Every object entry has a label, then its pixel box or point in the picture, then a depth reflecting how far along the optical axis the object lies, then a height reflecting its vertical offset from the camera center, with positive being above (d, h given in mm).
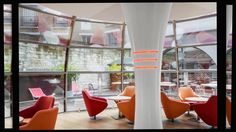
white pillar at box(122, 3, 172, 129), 3500 +378
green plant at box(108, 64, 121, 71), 6750 -90
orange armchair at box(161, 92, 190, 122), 4740 -1126
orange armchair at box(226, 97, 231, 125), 2704 -676
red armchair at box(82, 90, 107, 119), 5249 -1191
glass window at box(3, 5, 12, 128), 2552 +533
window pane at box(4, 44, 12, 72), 3157 +72
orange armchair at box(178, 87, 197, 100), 5834 -897
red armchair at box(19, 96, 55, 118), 4285 -1018
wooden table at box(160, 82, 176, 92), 6879 -742
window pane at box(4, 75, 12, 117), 3691 -745
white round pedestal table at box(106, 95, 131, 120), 5250 -997
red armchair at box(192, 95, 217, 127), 4266 -1123
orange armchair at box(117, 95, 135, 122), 4651 -1147
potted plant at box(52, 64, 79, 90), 6187 -400
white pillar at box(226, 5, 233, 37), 2670 +721
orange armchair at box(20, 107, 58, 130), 3106 -1000
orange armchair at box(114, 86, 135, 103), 5980 -888
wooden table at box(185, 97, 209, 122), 5021 -1002
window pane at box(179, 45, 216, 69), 6464 +258
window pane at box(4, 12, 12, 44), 2685 +638
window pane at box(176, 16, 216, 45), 6244 +1224
